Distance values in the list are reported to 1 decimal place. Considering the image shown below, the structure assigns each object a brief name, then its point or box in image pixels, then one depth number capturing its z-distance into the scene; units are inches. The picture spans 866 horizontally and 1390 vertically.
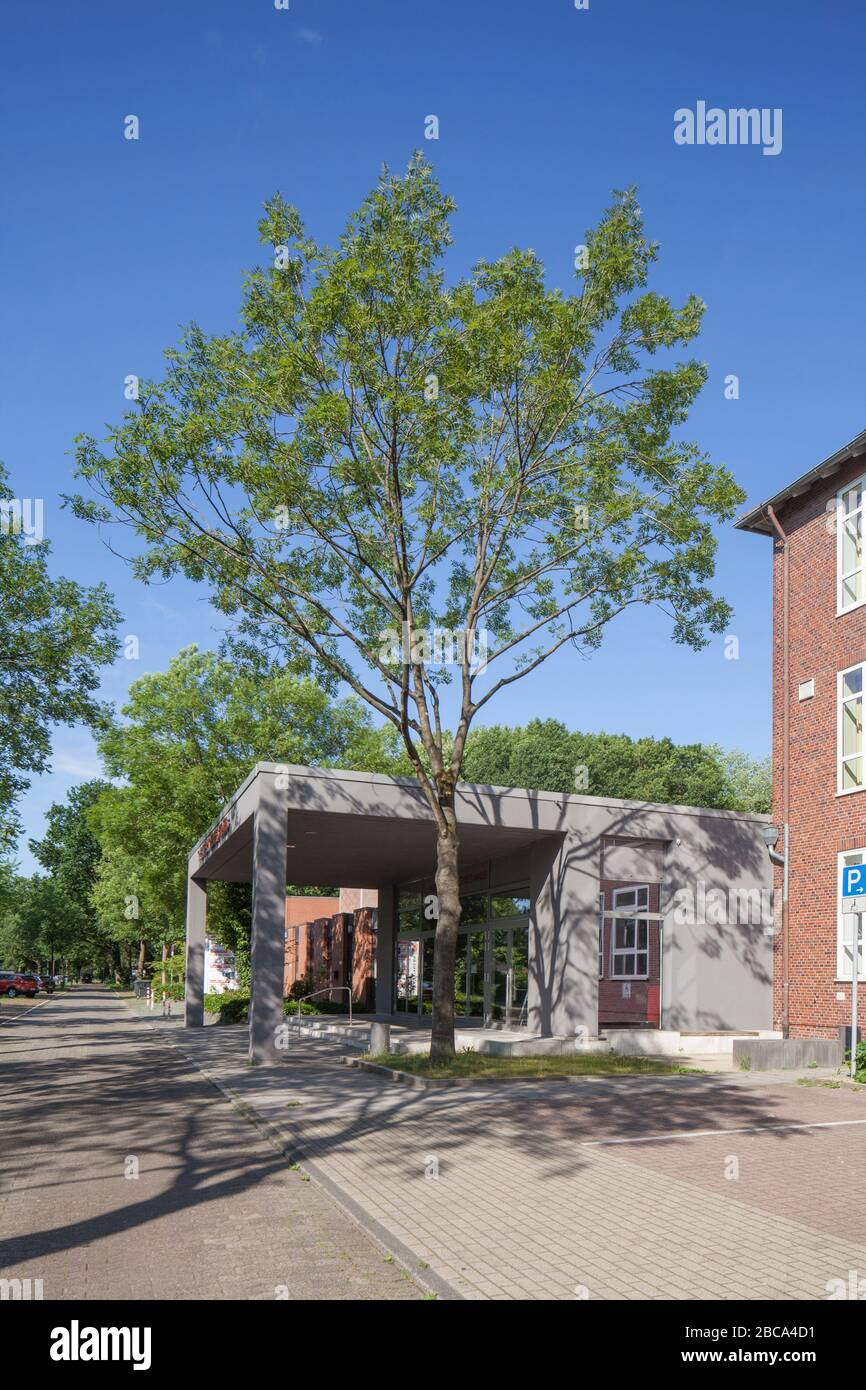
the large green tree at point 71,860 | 3225.9
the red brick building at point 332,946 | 1435.8
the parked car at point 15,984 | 2162.9
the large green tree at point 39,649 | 951.0
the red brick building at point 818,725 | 818.2
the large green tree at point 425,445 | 648.4
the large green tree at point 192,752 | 1546.5
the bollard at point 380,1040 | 741.3
